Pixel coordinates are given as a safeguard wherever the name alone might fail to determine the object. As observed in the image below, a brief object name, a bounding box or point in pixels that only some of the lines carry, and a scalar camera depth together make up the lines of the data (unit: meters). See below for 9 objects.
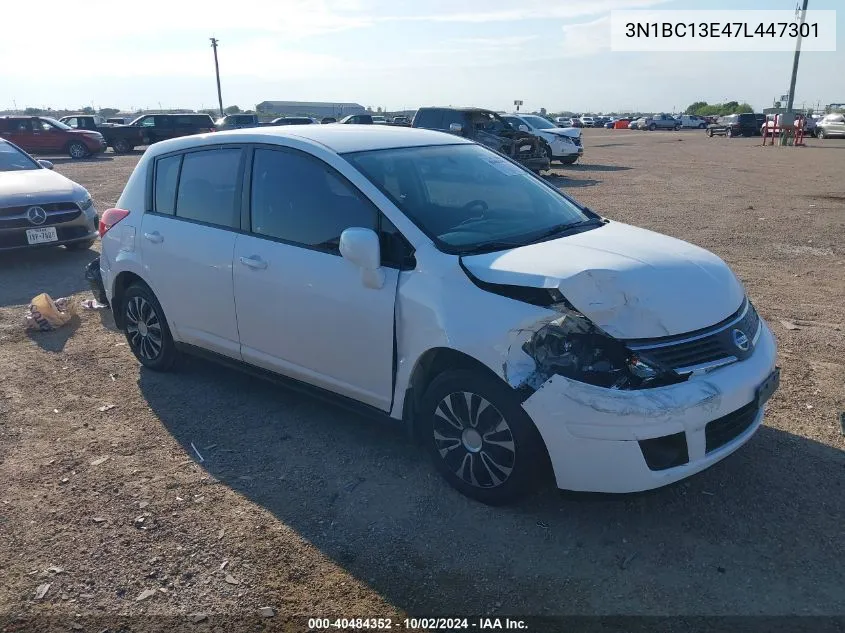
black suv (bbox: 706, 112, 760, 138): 48.06
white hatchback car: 3.07
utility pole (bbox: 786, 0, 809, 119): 49.50
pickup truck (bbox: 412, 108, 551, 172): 18.23
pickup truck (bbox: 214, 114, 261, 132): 32.28
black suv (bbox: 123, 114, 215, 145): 32.22
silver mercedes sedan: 8.62
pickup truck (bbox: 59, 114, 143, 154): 31.97
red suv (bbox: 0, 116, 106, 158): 29.16
